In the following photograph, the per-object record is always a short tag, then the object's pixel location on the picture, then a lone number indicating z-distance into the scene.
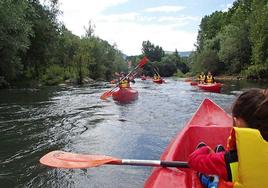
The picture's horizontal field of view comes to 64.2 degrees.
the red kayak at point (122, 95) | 9.08
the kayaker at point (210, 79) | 12.91
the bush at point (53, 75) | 19.86
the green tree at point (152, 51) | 57.81
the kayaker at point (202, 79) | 13.62
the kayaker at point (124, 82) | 9.33
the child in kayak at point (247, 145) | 1.37
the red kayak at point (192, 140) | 2.00
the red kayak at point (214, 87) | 11.64
